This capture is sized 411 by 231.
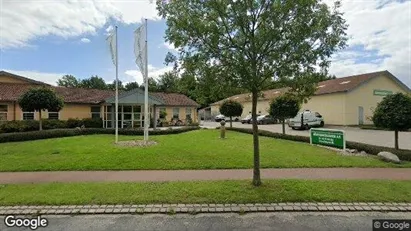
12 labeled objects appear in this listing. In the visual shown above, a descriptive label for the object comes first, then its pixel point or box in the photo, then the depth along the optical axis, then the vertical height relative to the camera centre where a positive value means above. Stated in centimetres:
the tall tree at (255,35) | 653 +186
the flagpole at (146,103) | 1708 +79
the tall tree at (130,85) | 6894 +748
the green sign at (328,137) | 1383 -108
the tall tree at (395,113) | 1202 +13
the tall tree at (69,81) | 7838 +959
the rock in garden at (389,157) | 1088 -156
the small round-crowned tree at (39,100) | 2089 +118
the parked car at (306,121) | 2811 -48
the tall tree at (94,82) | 7400 +883
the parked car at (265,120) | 3900 -52
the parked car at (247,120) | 4247 -58
